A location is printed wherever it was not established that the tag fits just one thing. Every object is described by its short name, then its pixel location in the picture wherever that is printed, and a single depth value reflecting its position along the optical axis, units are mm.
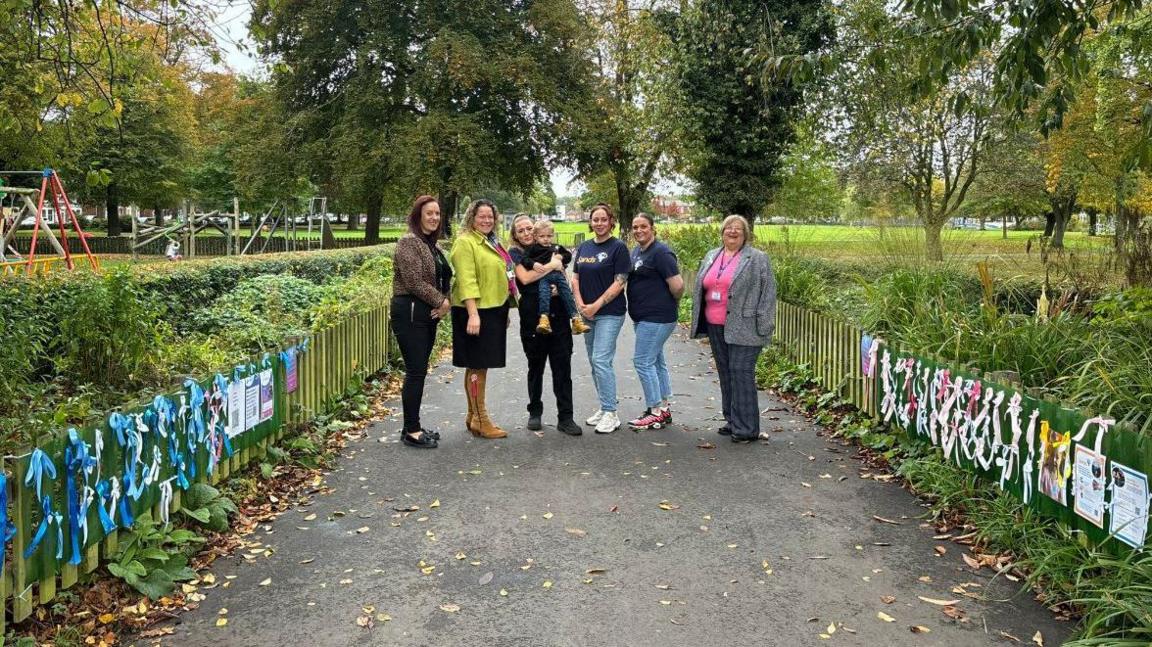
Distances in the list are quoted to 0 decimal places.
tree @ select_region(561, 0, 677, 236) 23734
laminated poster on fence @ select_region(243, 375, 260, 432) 5457
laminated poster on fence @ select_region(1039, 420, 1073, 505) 4020
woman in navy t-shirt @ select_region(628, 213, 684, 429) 6961
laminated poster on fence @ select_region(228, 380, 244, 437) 5203
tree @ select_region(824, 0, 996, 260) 18406
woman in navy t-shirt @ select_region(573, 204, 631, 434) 6988
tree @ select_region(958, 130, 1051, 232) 27812
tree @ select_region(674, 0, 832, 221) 14812
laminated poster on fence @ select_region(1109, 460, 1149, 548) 3439
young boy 6762
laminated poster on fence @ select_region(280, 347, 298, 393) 6223
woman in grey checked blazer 6586
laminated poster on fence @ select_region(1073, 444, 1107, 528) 3740
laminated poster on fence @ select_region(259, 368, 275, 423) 5719
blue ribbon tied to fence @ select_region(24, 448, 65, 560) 3320
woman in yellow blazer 6406
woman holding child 6758
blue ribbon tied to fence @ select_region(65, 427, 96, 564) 3568
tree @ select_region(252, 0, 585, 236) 28641
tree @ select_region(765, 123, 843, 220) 28278
